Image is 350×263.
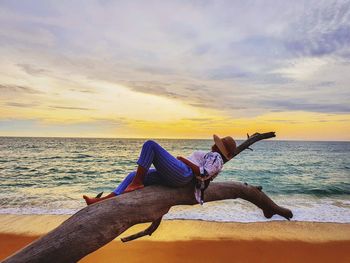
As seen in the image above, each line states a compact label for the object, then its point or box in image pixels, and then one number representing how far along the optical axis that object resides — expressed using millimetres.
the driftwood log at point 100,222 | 2565
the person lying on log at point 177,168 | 3398
